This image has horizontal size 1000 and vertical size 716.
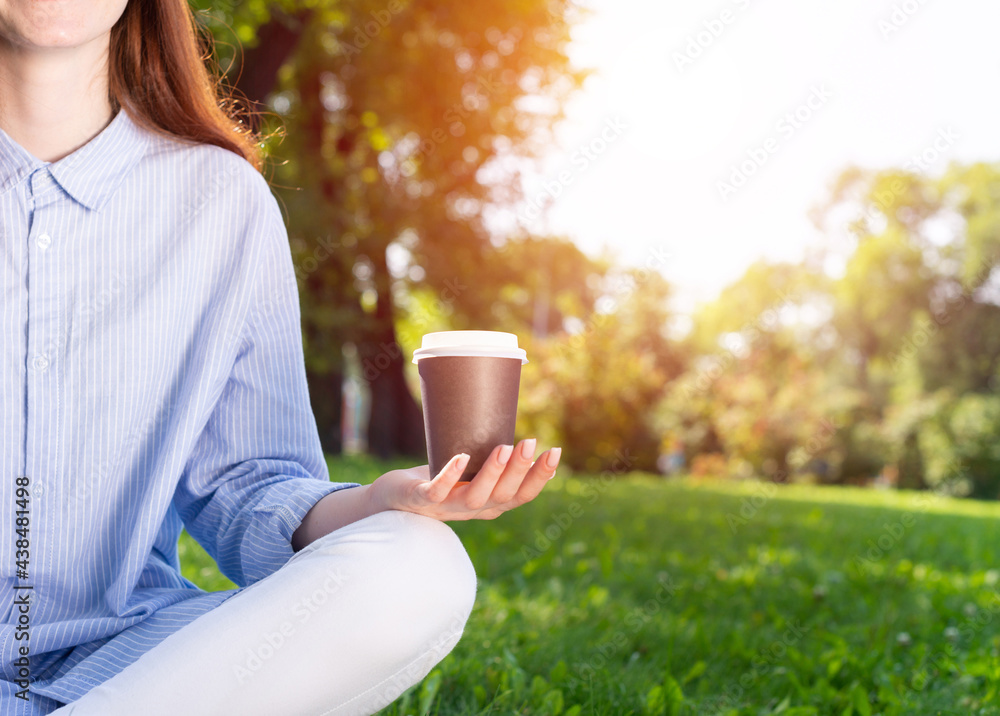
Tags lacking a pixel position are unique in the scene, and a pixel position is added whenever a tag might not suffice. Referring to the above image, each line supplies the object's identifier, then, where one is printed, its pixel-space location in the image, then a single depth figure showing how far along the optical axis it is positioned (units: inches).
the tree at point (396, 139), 357.1
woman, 43.1
